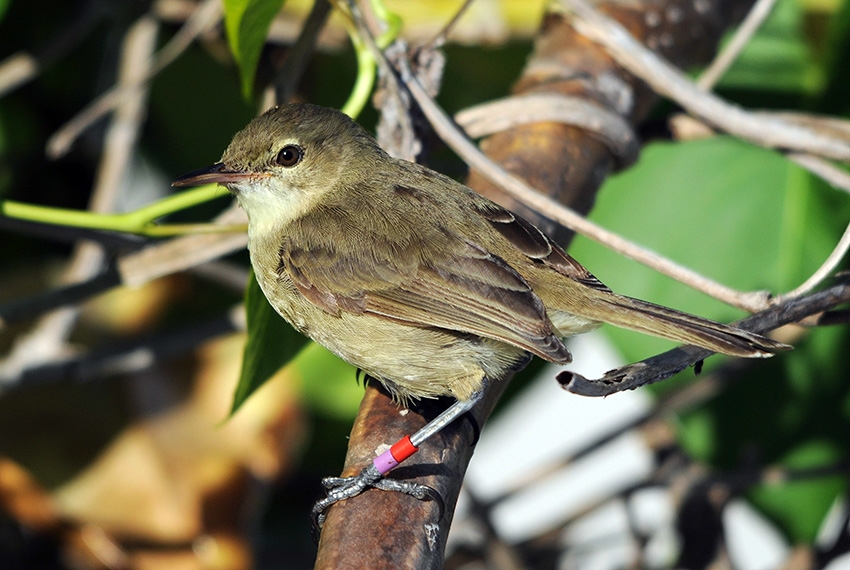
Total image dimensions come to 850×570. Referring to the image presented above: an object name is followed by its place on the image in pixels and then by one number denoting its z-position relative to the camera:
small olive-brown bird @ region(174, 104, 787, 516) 5.36
